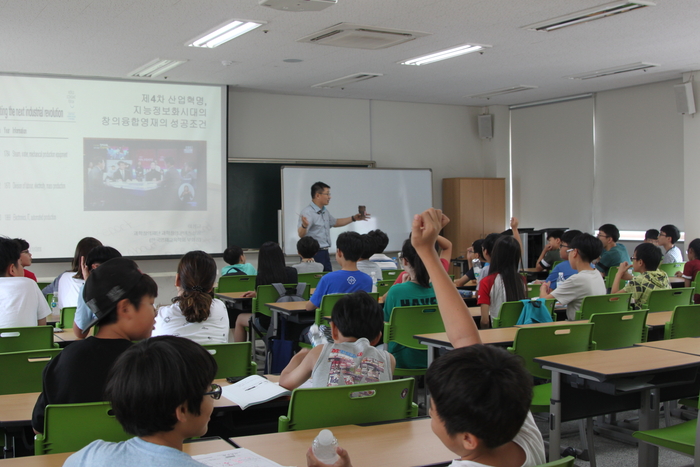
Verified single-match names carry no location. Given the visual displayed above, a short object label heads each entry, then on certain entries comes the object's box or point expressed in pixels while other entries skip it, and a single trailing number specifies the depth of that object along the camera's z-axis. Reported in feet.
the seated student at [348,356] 8.07
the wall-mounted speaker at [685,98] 27.78
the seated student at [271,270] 18.83
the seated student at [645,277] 16.28
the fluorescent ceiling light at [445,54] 23.36
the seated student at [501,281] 14.12
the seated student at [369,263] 19.12
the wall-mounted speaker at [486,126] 37.04
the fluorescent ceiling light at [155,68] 24.88
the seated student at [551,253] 27.40
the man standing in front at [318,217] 28.17
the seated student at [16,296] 12.26
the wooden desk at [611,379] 9.11
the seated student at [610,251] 24.43
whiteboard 31.58
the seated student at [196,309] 10.82
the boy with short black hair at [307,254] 20.63
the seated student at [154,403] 4.29
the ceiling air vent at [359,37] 20.63
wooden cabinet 35.70
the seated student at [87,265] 10.01
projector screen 25.93
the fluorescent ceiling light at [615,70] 26.55
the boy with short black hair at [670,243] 25.67
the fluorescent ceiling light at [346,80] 28.19
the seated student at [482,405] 4.34
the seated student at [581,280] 15.21
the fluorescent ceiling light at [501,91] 31.35
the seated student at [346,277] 15.83
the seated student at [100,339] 6.56
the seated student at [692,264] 21.61
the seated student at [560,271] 17.49
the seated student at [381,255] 21.67
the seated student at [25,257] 17.59
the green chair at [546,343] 10.87
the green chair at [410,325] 13.35
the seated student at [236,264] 21.25
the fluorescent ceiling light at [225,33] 19.98
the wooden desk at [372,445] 5.90
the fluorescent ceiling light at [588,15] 18.28
